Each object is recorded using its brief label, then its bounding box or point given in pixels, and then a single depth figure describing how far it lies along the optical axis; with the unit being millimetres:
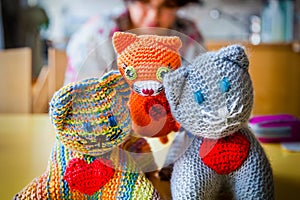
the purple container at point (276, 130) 588
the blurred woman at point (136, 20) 708
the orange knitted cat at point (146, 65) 285
